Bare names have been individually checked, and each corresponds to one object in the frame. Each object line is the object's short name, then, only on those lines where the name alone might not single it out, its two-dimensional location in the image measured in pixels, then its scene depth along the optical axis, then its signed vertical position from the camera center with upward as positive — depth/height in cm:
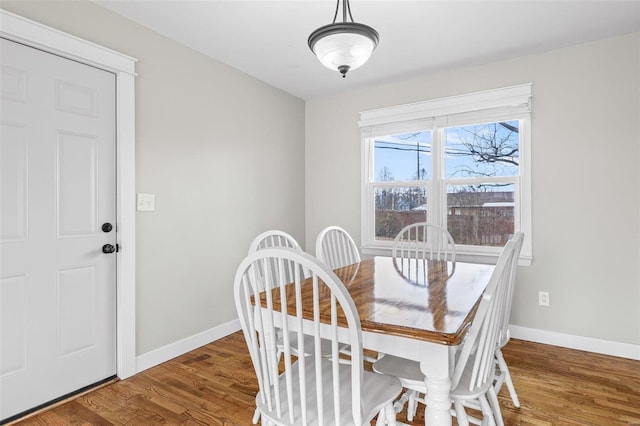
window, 308 +42
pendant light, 157 +79
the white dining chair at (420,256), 202 -36
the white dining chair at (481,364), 123 -61
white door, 187 -8
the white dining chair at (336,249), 250 -28
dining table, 116 -39
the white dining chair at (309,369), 108 -53
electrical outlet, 294 -73
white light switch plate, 246 +7
